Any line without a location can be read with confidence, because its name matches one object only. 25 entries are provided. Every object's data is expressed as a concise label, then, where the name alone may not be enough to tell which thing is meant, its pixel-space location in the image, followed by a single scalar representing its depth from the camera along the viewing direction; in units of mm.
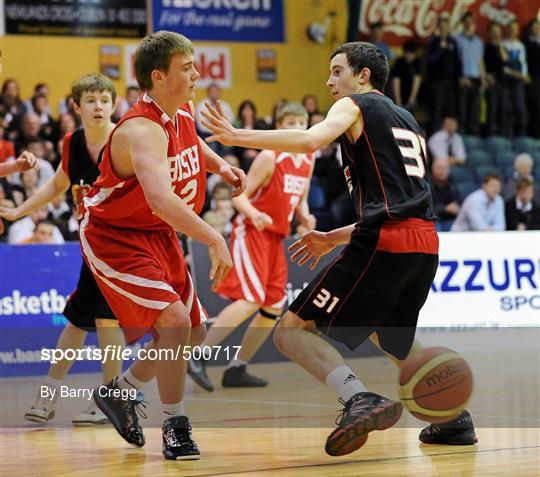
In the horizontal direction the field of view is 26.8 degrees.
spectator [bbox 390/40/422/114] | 18375
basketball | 5680
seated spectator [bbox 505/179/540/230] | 15023
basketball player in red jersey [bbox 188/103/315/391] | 9320
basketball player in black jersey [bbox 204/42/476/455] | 5441
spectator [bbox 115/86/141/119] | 15360
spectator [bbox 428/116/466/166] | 18047
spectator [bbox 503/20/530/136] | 19562
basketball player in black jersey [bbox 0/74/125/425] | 6852
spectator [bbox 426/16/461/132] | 18797
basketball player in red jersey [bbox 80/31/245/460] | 5359
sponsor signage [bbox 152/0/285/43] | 18391
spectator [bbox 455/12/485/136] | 19141
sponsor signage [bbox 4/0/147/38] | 17516
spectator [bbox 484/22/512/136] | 19500
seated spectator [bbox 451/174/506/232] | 14719
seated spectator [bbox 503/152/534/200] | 17000
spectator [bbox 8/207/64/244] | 11992
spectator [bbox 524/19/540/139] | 19719
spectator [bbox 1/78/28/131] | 14719
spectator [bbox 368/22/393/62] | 18688
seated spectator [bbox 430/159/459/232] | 15516
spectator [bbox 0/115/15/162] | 13773
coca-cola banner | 19797
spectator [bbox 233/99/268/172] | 15561
